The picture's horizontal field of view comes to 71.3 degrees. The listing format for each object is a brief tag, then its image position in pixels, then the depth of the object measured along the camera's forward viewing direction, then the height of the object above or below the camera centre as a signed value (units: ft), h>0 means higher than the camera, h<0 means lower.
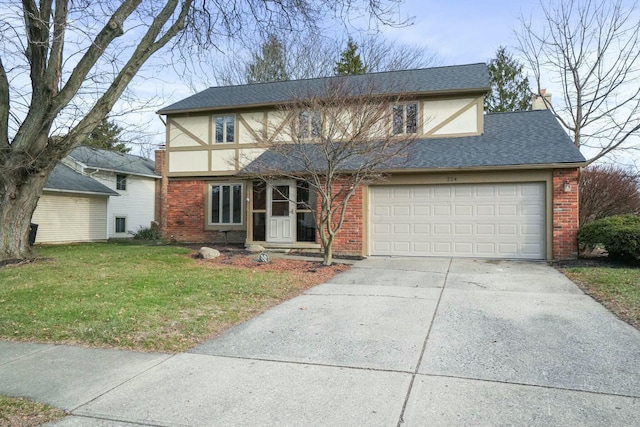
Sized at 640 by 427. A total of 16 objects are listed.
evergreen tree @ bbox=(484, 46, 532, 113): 90.84 +27.48
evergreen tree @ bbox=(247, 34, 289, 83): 87.61 +30.20
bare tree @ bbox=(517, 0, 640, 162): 57.36 +18.01
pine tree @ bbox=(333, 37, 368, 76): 90.63 +32.29
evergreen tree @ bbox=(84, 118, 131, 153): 42.27 +7.87
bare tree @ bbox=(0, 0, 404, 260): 34.42 +8.56
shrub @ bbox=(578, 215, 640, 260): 31.48 -1.04
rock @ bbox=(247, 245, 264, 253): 44.00 -2.99
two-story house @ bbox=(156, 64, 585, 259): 38.65 +3.80
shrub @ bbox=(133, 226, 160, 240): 68.72 -2.63
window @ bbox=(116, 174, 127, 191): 73.22 +5.89
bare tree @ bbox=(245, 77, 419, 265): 34.73 +6.50
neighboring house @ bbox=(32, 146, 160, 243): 59.57 +2.70
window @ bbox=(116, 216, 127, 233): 73.31 -1.04
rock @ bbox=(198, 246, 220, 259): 39.14 -3.08
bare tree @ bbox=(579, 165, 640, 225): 47.42 +2.71
